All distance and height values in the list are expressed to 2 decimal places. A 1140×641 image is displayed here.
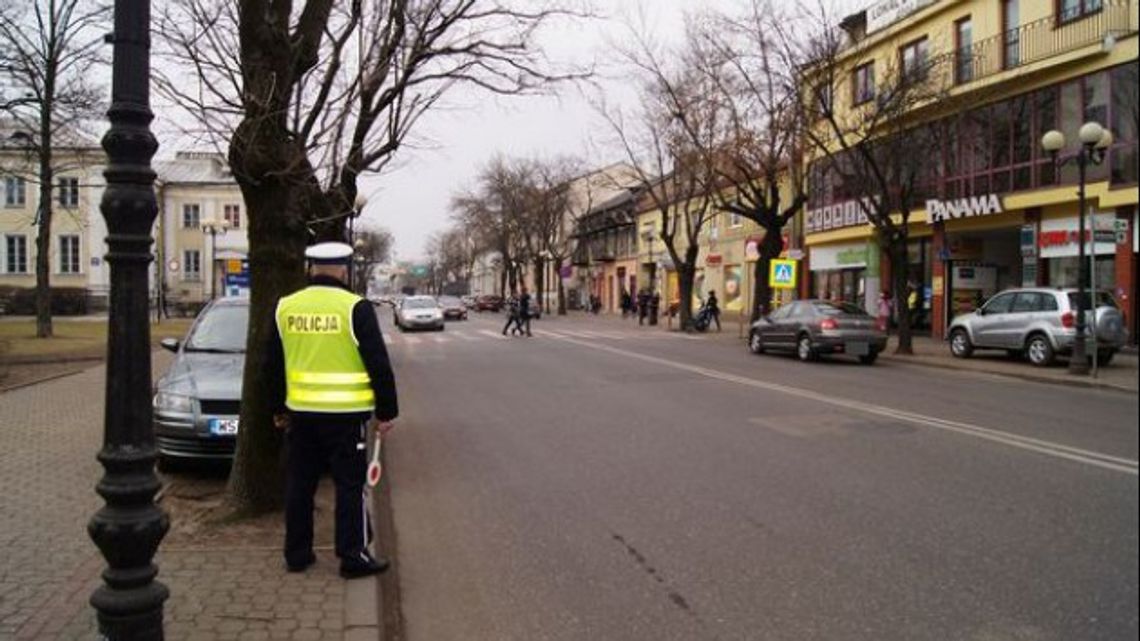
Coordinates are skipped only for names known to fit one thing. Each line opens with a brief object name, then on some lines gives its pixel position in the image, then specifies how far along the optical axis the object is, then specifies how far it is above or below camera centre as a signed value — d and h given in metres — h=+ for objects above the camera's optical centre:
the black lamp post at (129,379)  3.58 -0.31
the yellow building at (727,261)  44.94 +2.11
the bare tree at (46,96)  23.38 +5.55
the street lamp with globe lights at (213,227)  37.92 +3.45
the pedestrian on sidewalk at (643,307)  46.03 -0.27
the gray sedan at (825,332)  21.09 -0.68
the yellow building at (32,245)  62.81 +3.79
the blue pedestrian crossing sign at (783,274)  30.06 +0.91
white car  39.44 -0.63
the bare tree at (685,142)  31.35 +5.76
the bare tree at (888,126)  22.03 +4.36
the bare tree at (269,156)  6.42 +1.01
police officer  5.19 -0.51
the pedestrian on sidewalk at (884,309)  28.52 -0.21
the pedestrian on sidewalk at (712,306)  38.25 -0.17
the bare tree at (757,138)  27.03 +5.17
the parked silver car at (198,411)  7.92 -0.95
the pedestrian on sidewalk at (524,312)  32.91 -0.38
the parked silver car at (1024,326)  18.25 -0.49
